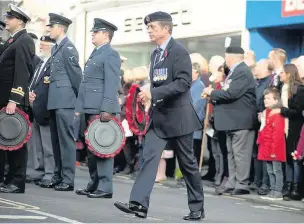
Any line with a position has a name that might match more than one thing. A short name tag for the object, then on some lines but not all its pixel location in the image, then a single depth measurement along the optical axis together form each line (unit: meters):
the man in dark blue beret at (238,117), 13.13
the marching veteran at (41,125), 12.48
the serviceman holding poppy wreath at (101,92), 11.11
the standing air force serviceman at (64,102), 12.00
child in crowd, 12.77
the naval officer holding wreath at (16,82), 10.89
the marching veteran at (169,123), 9.20
